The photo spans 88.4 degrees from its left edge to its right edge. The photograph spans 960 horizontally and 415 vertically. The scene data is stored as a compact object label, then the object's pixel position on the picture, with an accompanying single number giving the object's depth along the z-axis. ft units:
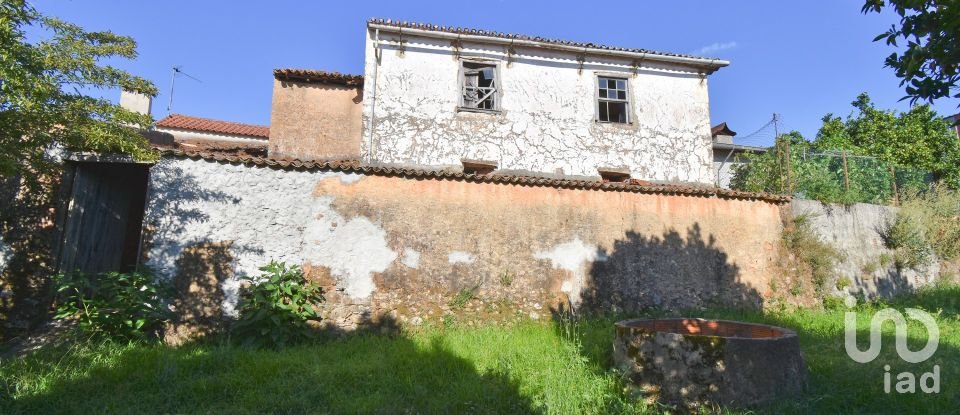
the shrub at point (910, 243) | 35.94
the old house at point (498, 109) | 41.34
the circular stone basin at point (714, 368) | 16.63
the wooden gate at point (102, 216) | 27.58
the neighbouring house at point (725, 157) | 58.39
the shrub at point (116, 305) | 21.81
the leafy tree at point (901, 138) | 64.23
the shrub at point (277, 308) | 23.15
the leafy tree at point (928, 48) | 11.34
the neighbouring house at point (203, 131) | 48.28
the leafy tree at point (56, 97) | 19.33
